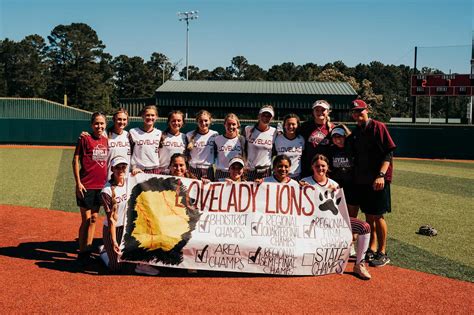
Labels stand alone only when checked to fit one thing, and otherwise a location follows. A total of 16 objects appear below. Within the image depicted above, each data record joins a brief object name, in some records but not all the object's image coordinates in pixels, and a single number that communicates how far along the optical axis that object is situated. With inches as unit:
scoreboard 1217.4
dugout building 1576.0
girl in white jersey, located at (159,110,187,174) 256.7
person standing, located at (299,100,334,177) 247.4
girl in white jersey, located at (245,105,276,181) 256.7
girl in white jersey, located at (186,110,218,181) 260.8
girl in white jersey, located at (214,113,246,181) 259.8
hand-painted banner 214.2
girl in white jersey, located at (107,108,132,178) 242.2
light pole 2281.3
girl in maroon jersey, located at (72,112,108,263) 232.5
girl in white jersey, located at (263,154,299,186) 228.9
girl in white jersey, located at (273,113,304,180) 250.1
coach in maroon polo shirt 235.3
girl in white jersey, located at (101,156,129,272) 214.1
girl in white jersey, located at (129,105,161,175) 253.0
